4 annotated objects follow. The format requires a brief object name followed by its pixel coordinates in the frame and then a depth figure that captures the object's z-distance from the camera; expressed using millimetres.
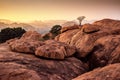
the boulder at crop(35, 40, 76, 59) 9378
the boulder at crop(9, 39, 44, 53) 9822
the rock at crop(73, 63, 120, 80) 6495
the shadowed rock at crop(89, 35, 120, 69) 9837
